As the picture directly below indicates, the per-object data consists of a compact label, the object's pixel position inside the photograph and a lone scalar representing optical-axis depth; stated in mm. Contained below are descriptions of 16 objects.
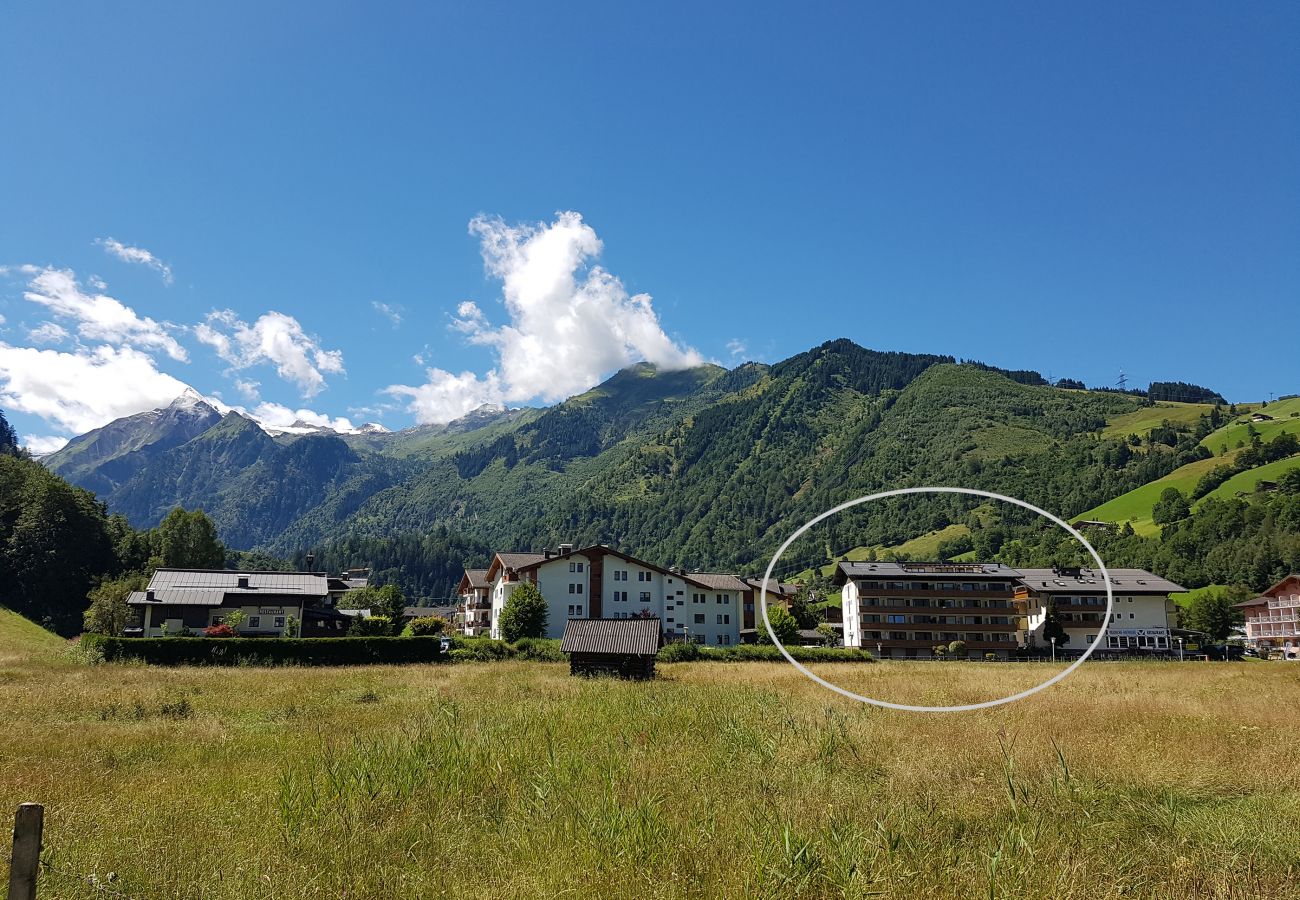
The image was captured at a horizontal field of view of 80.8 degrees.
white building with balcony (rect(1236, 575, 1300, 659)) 122500
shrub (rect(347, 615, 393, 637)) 82812
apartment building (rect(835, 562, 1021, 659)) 88875
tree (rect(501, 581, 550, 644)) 80000
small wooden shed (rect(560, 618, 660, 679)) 41500
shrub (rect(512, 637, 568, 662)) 61250
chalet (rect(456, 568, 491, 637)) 119125
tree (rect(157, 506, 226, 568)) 111438
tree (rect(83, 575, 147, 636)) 78250
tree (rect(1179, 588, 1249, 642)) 119000
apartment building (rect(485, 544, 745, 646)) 93062
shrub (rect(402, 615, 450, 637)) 85788
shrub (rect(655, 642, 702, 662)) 61906
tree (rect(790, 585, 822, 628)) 107062
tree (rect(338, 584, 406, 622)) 131325
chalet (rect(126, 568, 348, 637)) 75625
